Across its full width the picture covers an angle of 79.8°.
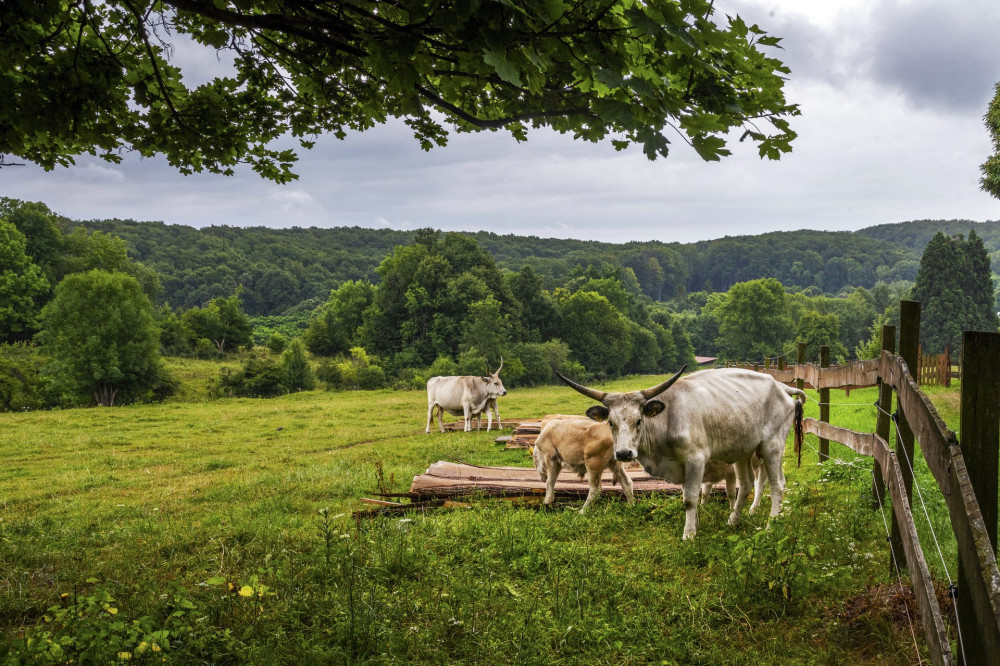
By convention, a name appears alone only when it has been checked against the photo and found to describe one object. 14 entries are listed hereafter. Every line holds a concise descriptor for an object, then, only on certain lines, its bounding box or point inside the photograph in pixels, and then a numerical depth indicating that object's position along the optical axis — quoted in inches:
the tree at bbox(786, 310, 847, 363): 3166.8
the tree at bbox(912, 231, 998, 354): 2263.8
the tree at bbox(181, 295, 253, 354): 2423.7
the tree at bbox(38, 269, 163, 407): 1537.9
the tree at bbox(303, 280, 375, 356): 2551.7
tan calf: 299.4
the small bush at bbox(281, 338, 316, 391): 1738.4
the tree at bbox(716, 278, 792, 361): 3277.6
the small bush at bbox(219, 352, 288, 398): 1615.4
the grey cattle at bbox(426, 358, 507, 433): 764.6
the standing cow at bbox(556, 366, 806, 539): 249.4
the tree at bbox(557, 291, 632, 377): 2701.8
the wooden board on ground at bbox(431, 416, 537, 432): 769.6
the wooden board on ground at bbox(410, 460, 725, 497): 325.1
